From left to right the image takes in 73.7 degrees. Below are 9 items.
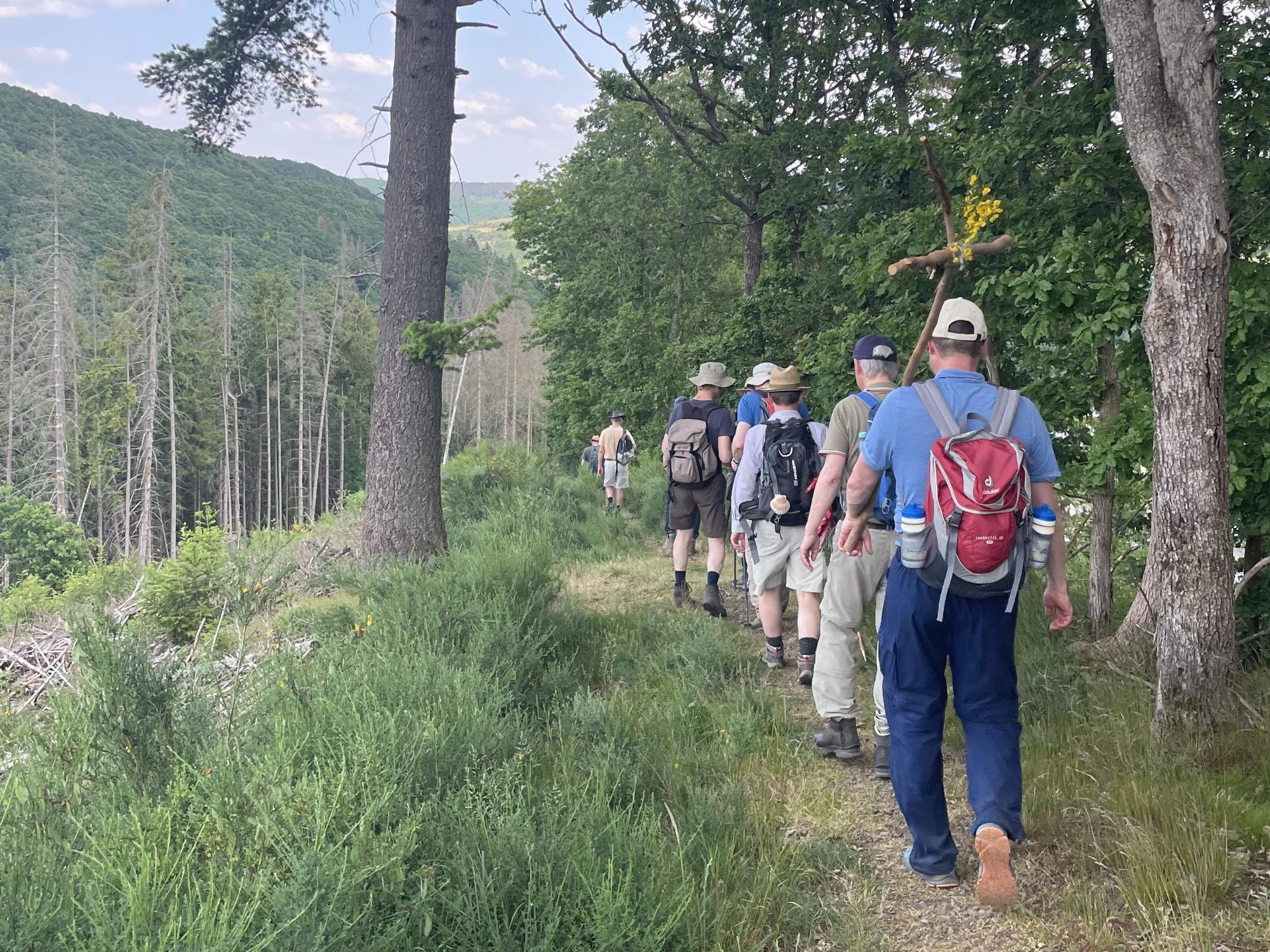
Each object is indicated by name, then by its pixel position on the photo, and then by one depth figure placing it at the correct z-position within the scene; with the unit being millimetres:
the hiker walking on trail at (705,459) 7476
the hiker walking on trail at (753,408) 6672
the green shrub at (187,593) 7016
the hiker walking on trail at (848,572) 4121
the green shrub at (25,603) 10258
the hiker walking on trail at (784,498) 5363
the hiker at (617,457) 14719
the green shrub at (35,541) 39875
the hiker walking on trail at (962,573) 2900
